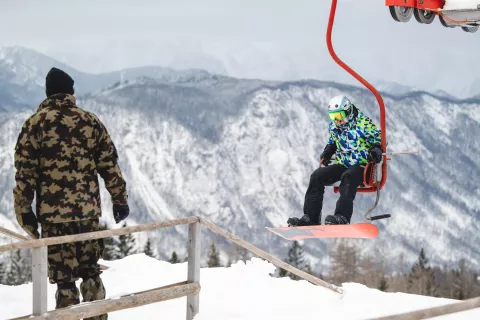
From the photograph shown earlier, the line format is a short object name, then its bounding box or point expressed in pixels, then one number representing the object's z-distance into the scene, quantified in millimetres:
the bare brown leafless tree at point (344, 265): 108800
